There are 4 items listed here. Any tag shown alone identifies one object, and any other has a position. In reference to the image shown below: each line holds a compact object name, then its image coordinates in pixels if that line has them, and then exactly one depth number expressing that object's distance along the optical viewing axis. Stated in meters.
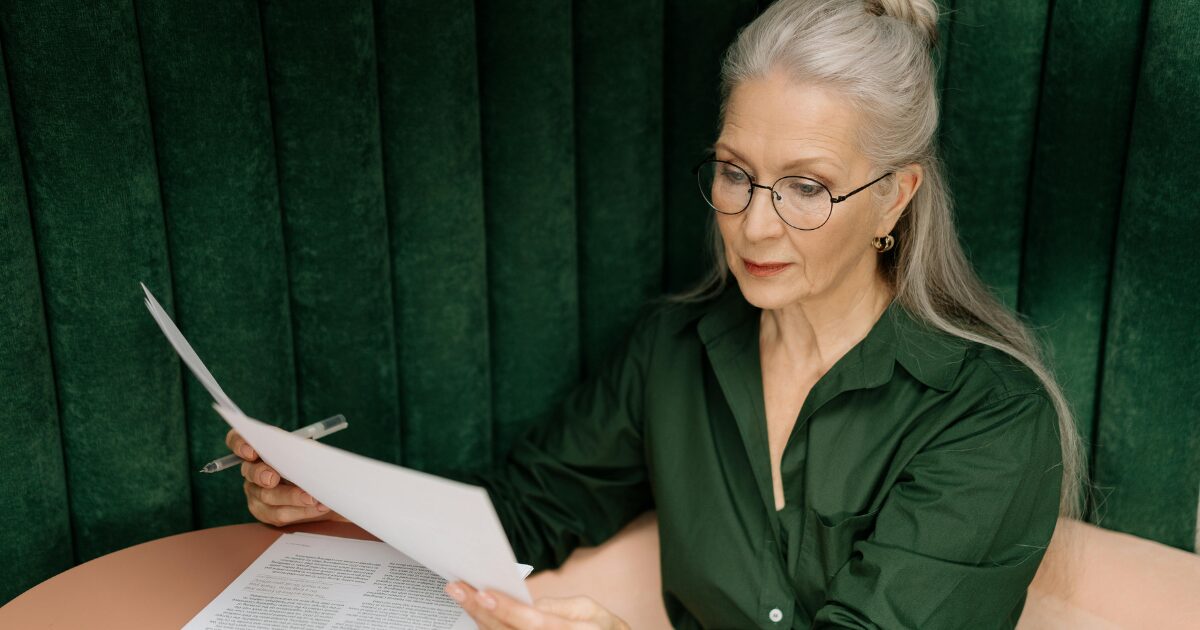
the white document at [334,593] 1.15
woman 1.28
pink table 1.19
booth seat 1.44
